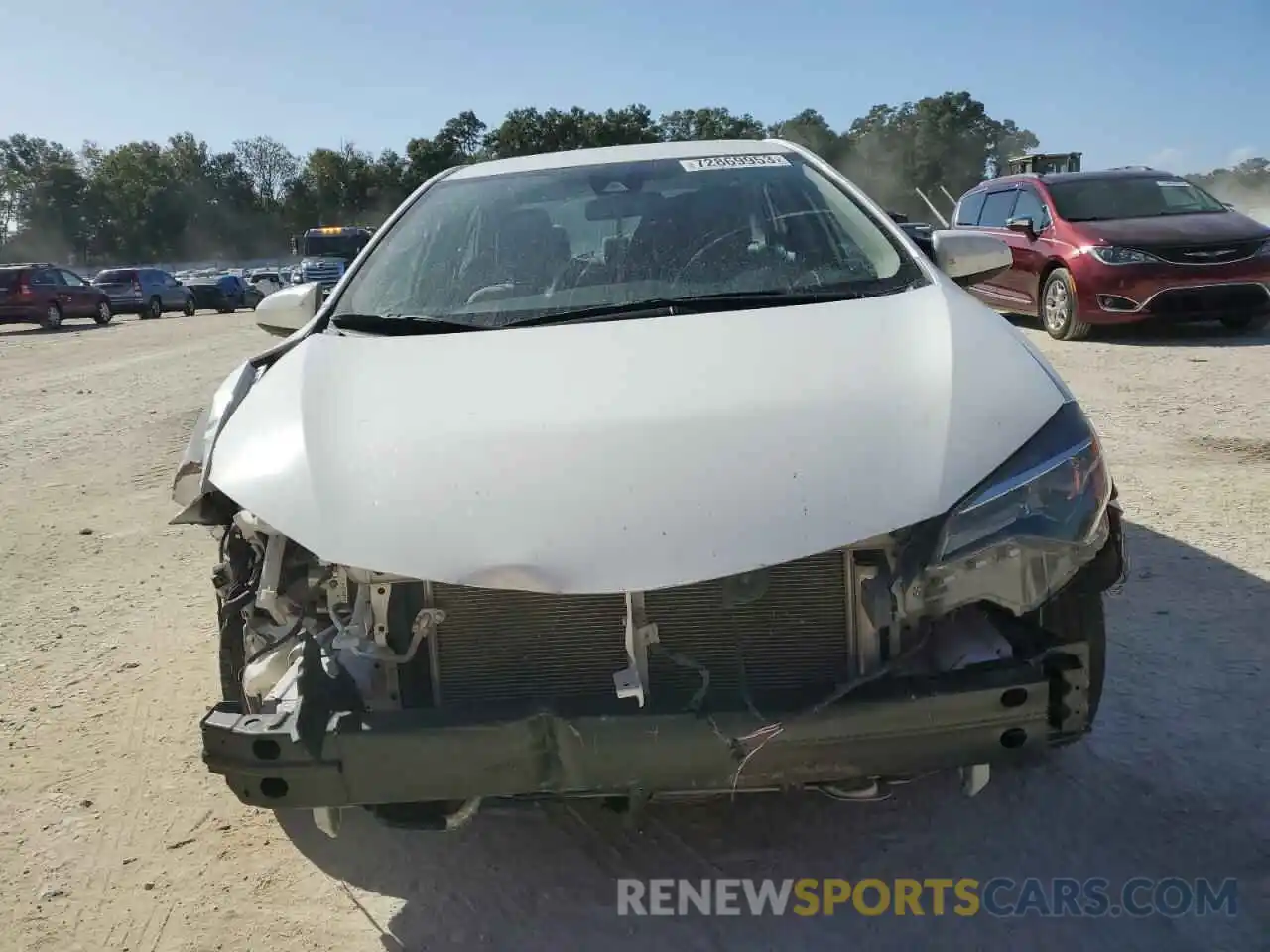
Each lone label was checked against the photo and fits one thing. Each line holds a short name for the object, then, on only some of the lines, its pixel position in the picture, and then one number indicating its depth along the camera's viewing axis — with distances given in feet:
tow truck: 87.92
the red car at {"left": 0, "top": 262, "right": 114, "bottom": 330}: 74.49
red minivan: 30.14
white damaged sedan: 6.20
